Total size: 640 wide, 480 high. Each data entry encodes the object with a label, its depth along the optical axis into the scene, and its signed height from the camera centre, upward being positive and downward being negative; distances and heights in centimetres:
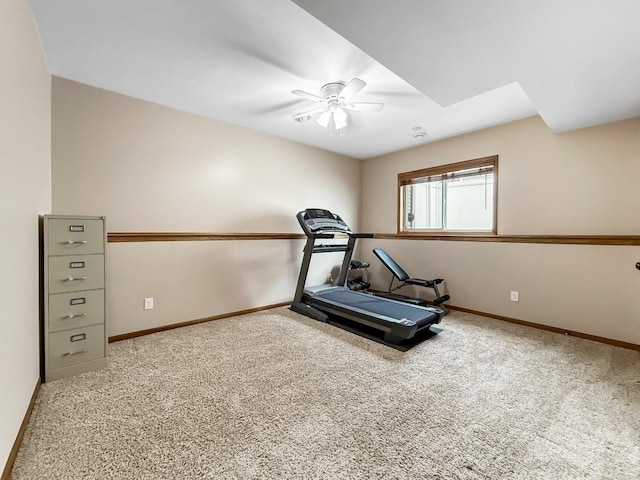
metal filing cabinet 195 -42
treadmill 265 -76
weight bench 370 -59
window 365 +61
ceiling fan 237 +131
